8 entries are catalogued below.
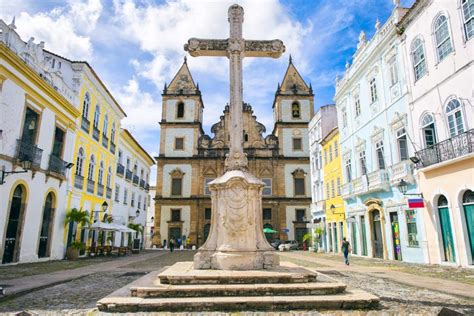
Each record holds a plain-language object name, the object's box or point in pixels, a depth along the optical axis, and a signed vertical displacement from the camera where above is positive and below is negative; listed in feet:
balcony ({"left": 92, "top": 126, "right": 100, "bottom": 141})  69.56 +20.96
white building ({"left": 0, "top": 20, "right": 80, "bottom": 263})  41.19 +11.88
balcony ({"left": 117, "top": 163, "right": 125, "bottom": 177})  86.84 +16.78
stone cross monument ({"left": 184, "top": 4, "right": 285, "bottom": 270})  23.29 +0.94
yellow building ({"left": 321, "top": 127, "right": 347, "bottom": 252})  75.87 +10.16
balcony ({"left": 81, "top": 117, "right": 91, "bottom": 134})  64.28 +20.94
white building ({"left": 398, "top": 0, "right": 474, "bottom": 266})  37.42 +14.00
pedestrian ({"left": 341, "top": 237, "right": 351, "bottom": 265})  44.77 -2.01
